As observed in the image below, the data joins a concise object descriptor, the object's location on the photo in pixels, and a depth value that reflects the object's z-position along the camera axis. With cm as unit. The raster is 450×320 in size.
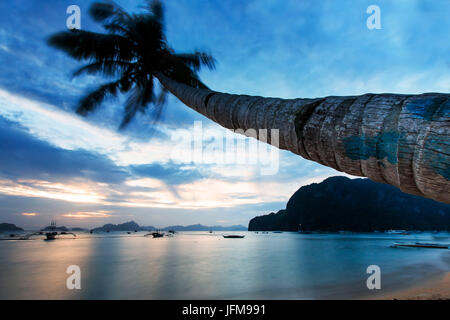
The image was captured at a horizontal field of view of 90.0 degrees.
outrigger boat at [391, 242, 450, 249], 3855
